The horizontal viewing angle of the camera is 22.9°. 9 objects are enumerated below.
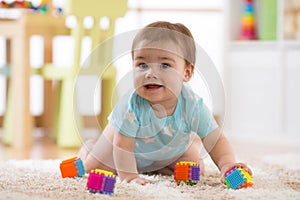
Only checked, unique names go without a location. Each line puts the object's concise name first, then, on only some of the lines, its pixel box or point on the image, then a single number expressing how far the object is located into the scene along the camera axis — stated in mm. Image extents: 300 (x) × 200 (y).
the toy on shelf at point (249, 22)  3035
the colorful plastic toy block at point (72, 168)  1624
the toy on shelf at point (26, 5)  2782
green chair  2490
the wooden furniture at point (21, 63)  2497
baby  1542
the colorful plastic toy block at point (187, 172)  1579
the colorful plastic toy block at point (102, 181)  1426
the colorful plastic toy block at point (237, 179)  1514
